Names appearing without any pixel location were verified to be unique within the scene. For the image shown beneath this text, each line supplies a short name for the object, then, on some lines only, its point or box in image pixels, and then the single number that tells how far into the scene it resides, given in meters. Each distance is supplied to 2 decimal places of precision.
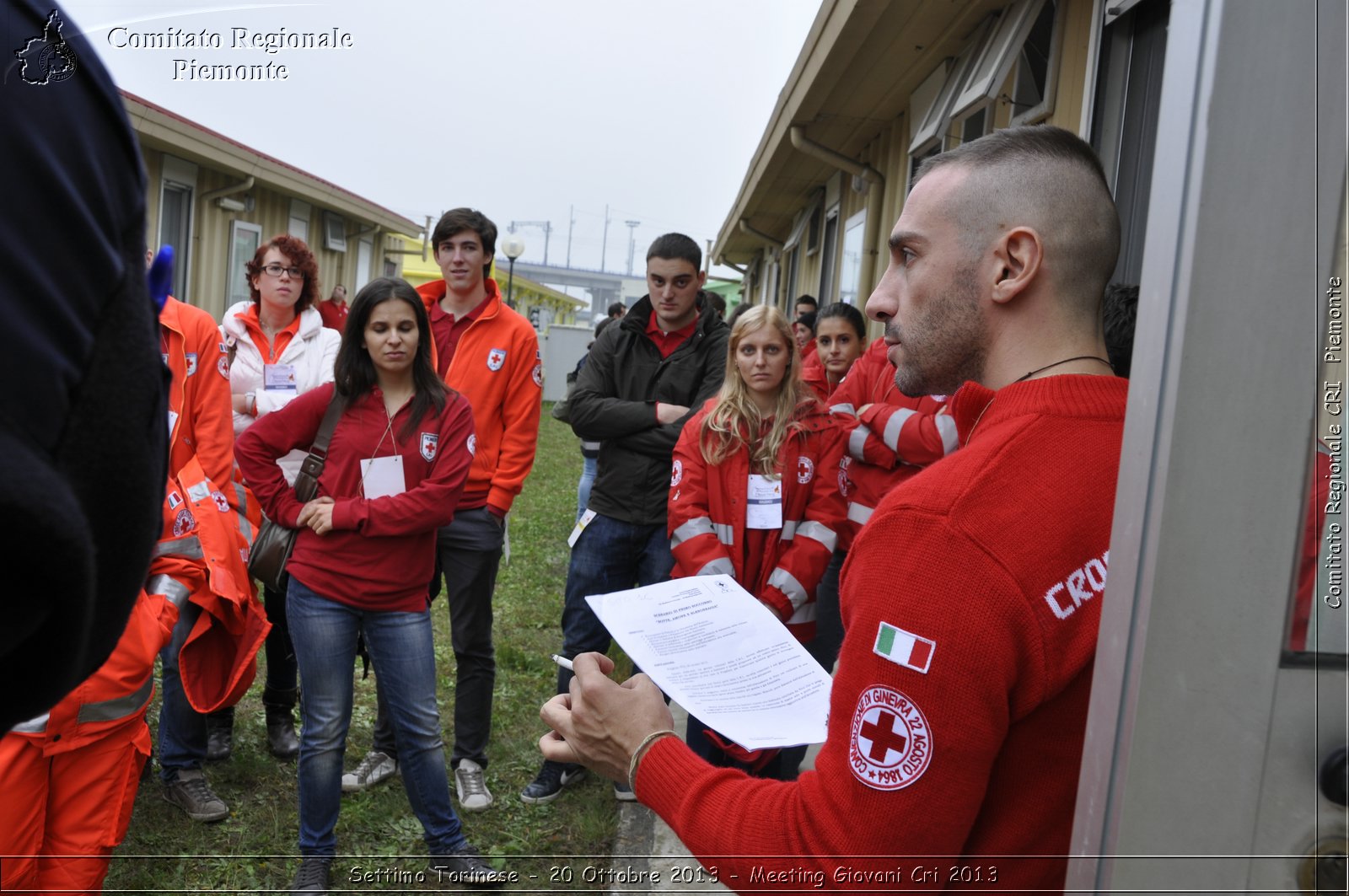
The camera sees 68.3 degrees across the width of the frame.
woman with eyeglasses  5.10
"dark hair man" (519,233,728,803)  4.33
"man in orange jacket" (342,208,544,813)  4.31
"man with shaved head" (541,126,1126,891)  1.22
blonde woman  3.73
